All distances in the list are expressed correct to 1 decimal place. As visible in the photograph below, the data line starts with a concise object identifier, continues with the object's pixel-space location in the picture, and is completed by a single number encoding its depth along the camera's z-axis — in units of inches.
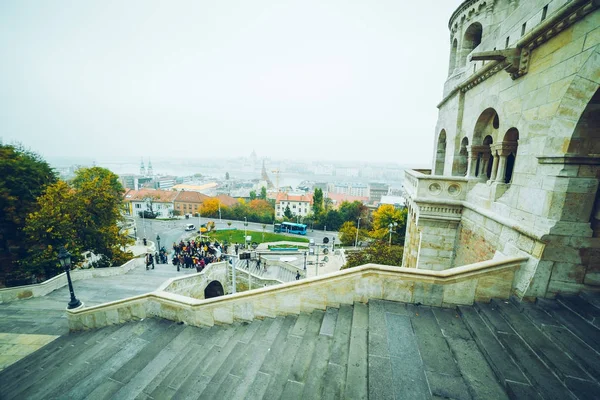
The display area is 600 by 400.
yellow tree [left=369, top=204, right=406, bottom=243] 1169.4
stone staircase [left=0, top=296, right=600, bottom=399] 116.8
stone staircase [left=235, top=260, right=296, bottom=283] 819.4
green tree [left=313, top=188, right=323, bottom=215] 2117.6
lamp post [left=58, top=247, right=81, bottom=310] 310.3
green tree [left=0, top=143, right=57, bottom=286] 528.7
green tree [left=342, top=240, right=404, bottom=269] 681.6
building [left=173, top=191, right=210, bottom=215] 2785.4
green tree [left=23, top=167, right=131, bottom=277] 513.3
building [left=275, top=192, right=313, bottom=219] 2977.4
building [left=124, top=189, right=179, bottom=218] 2551.7
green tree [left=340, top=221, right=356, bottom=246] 1467.8
